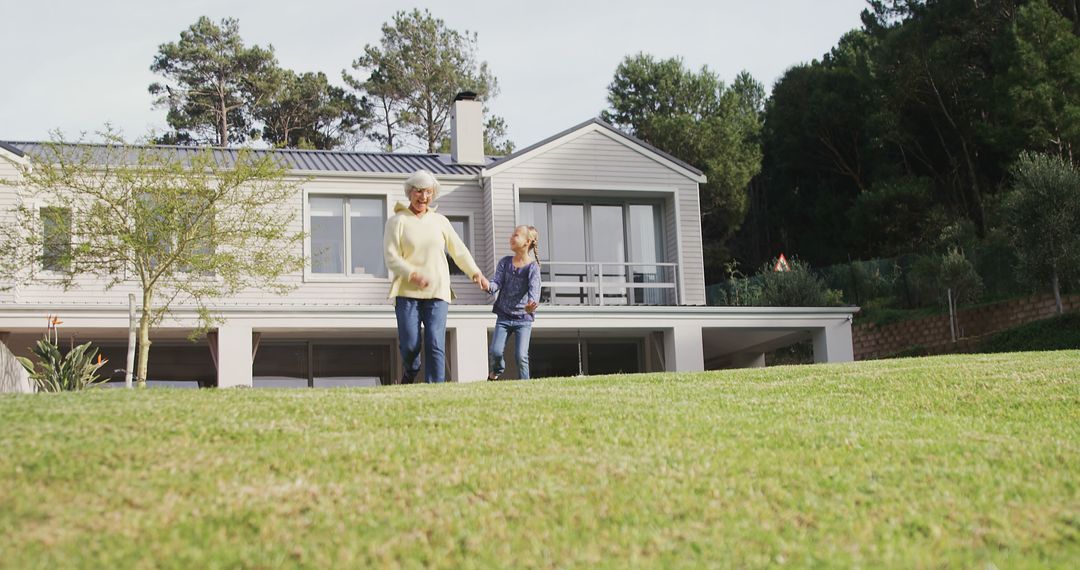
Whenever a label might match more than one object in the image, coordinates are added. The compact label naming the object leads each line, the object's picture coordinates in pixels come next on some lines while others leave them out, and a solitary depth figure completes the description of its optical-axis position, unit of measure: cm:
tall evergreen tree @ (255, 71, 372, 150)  4274
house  1830
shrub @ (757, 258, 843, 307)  2425
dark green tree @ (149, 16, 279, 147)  4188
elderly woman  1043
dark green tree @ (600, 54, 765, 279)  4016
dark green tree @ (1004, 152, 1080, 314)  2258
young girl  1190
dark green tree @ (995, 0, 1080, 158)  2830
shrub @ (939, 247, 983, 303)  2483
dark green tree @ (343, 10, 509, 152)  4259
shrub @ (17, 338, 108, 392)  1400
